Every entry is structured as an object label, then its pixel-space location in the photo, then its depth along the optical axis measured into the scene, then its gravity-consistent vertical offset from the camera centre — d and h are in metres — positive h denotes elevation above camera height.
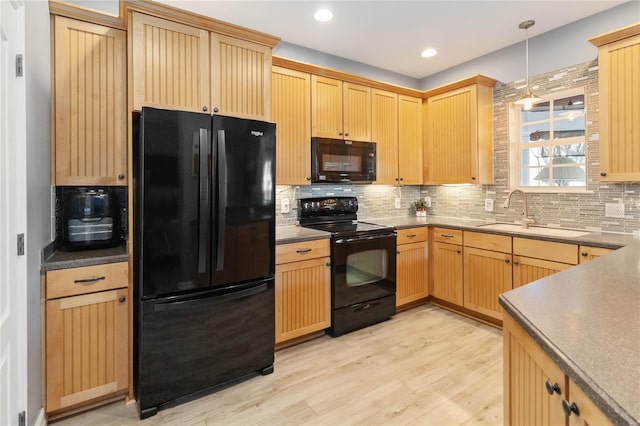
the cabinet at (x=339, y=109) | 3.16 +1.02
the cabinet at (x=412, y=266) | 3.40 -0.59
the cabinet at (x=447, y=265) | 3.38 -0.58
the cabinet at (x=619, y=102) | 2.37 +0.79
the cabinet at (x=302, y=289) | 2.62 -0.64
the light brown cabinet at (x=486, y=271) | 2.98 -0.57
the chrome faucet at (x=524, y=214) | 3.26 -0.04
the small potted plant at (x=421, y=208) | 4.18 +0.03
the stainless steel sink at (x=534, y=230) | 2.79 -0.19
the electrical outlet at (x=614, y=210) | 2.72 -0.01
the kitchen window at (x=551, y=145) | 3.05 +0.64
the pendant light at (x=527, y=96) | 2.65 +0.91
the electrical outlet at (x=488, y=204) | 3.66 +0.06
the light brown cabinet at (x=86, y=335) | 1.84 -0.71
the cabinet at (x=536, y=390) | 0.74 -0.49
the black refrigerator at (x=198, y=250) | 1.92 -0.24
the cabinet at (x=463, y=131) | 3.48 +0.87
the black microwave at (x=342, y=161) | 3.11 +0.49
